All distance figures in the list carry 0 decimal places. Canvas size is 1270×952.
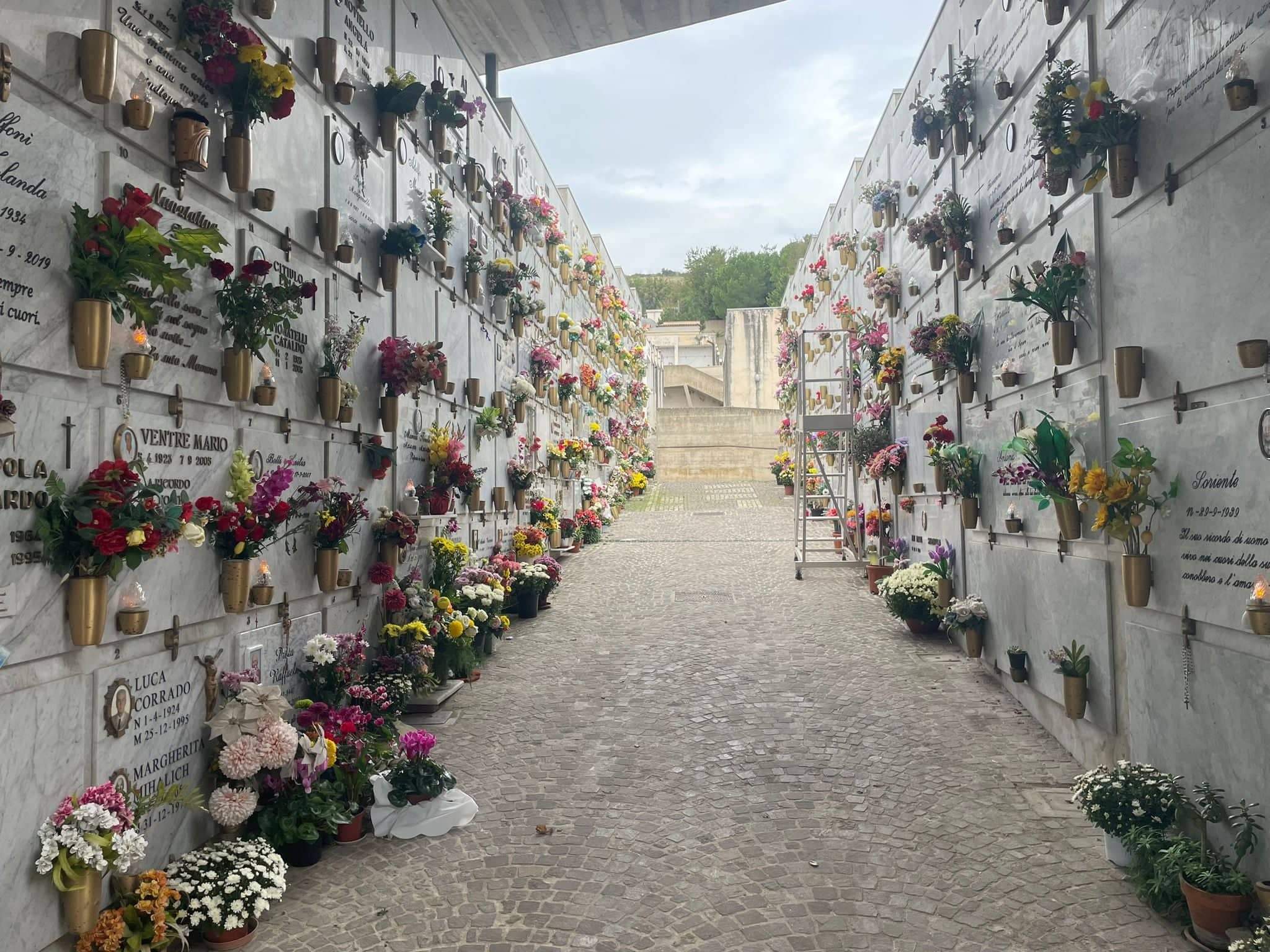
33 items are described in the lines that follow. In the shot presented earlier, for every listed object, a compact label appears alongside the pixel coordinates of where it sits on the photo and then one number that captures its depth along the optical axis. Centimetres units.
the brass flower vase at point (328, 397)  546
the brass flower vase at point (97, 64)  324
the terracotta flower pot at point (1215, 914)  319
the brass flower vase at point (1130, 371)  424
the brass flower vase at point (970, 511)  707
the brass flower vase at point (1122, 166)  432
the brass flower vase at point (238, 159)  436
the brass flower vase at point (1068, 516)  487
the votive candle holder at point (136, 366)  354
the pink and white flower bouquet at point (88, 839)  297
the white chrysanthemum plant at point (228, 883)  334
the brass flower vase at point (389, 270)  674
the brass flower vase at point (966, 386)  721
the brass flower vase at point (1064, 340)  512
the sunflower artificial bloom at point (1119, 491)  405
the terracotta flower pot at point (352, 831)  434
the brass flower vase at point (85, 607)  315
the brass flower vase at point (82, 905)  299
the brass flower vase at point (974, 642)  718
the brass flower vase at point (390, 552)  648
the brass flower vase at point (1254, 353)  325
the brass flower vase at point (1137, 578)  409
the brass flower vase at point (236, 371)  434
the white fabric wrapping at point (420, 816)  443
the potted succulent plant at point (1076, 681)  504
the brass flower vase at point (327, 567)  538
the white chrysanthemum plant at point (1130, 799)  378
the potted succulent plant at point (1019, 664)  608
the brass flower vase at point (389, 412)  661
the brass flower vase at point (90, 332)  320
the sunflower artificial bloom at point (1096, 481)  407
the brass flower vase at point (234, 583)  420
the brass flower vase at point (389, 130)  680
